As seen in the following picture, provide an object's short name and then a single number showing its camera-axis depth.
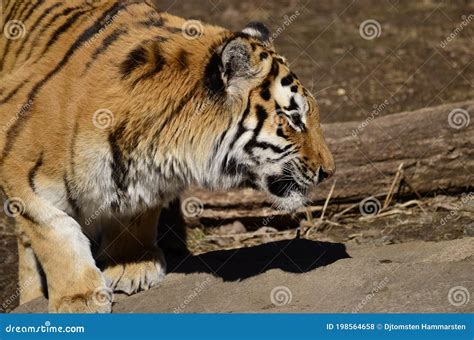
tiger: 8.84
